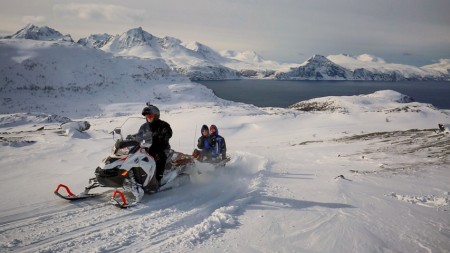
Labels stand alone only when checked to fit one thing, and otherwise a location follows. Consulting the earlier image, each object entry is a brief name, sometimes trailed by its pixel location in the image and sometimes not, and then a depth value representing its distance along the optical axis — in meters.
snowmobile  6.37
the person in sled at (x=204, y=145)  11.13
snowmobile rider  7.31
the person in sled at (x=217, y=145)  11.32
